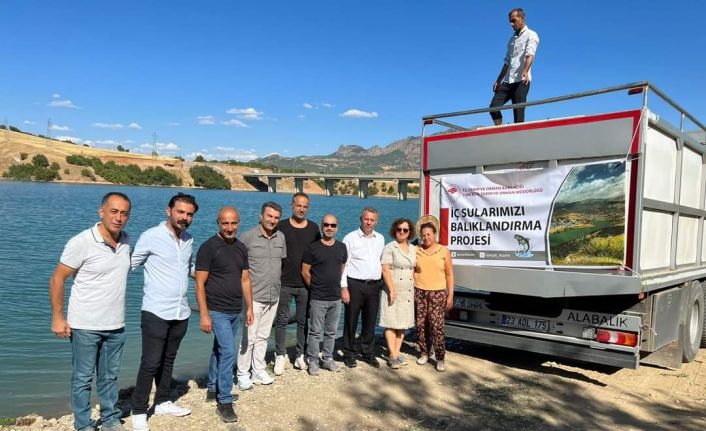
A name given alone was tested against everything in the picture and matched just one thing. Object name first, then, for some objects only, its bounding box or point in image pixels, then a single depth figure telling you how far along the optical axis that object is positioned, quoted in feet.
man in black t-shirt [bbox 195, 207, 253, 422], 15.60
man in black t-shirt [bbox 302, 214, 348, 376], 19.95
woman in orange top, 21.09
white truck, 17.25
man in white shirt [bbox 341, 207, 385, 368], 21.03
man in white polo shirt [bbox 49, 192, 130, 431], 12.72
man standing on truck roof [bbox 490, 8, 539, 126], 24.03
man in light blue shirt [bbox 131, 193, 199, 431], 14.33
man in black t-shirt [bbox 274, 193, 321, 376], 20.07
